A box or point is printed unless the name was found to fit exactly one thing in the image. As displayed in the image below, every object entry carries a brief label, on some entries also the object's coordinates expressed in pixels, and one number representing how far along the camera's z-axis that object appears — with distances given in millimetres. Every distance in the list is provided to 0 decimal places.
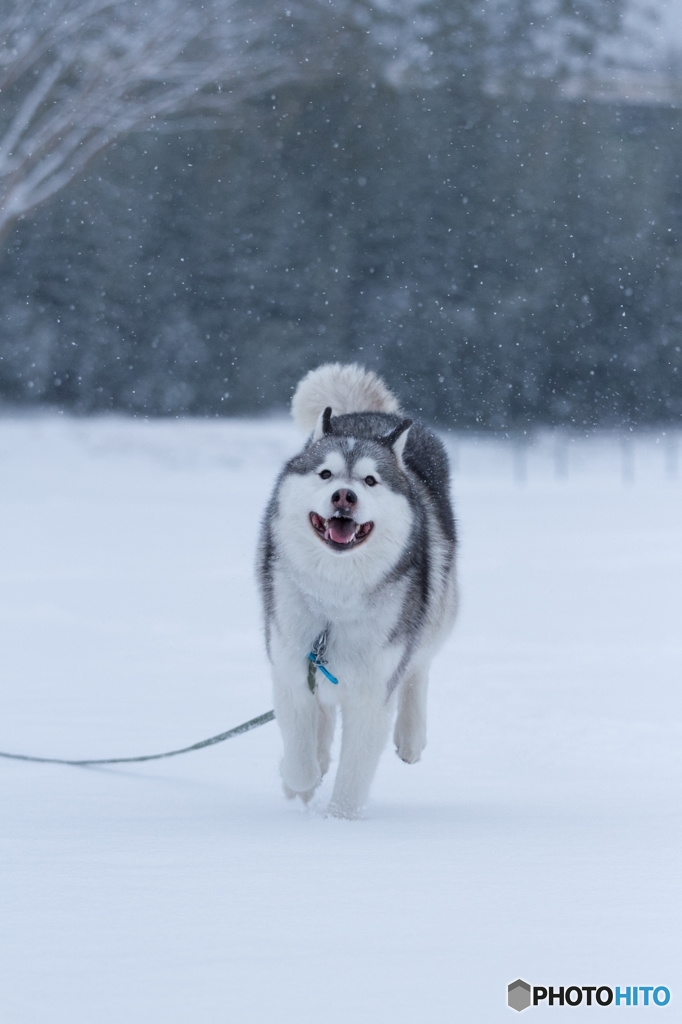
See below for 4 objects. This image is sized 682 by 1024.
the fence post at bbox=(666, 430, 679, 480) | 43187
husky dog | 6523
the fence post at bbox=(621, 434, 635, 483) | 42594
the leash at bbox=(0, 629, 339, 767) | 6684
